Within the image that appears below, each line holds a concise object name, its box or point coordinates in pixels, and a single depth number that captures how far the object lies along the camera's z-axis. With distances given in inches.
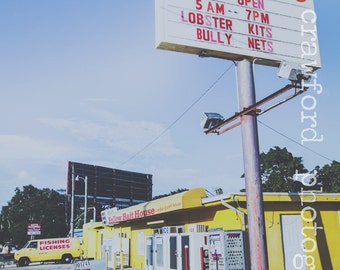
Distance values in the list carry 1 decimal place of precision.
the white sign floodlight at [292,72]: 325.7
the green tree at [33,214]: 2396.7
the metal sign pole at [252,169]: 349.4
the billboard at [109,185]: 1651.1
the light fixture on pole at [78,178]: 1494.2
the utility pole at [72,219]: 1381.6
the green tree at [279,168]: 1923.0
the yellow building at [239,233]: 494.6
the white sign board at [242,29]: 373.4
